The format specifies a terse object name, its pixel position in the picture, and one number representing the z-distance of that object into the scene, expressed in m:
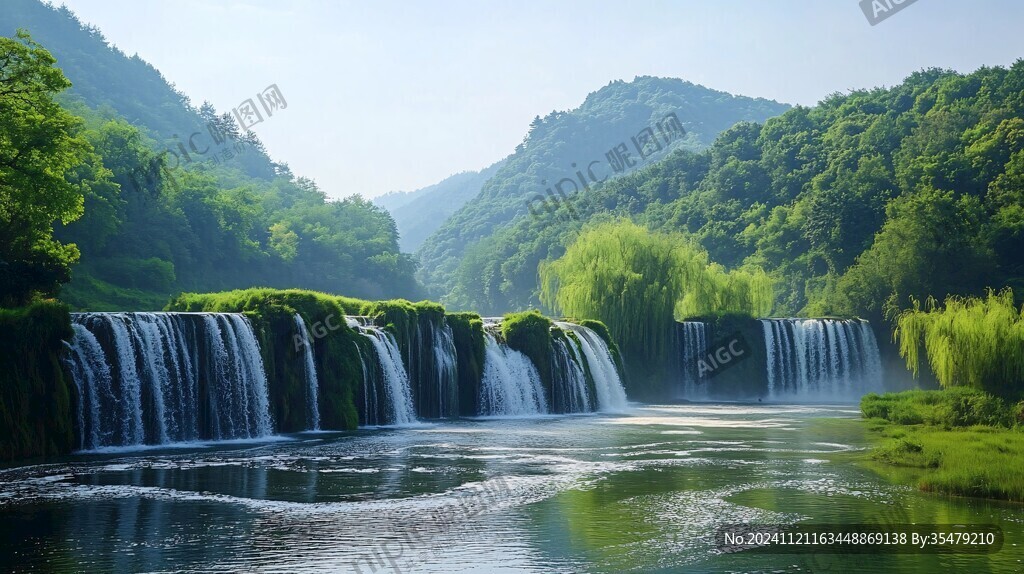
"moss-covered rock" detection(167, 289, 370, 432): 30.30
